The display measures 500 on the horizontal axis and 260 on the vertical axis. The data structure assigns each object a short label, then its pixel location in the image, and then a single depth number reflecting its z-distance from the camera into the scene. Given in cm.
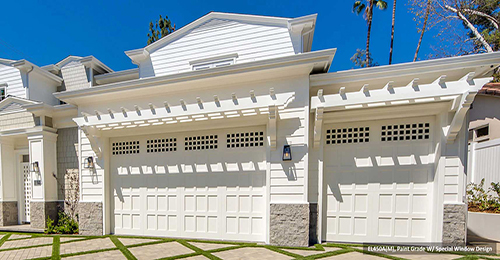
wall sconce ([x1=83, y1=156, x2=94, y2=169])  526
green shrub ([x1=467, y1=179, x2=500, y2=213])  478
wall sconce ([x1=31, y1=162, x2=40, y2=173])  570
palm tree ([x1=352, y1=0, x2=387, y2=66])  1350
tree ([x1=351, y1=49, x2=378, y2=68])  2105
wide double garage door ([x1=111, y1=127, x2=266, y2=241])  456
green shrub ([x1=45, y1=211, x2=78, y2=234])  543
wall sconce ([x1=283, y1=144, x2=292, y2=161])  410
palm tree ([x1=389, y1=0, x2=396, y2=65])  1316
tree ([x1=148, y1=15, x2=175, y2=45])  1394
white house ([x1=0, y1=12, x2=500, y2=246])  386
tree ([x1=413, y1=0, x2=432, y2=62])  1090
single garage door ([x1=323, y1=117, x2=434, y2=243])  401
